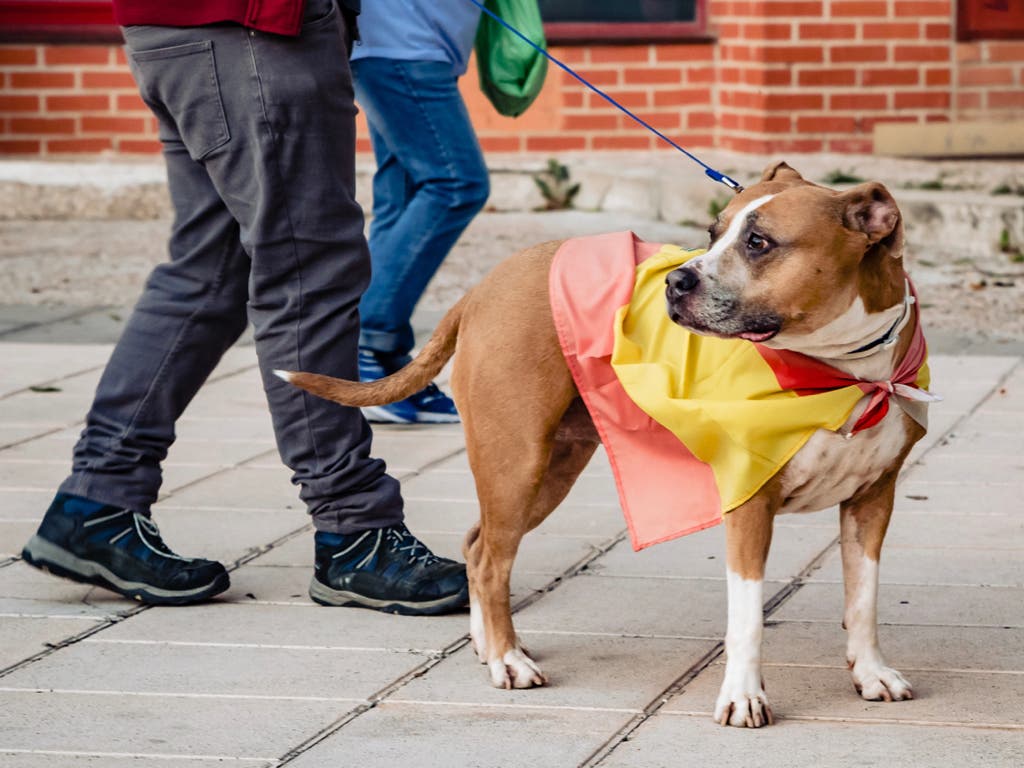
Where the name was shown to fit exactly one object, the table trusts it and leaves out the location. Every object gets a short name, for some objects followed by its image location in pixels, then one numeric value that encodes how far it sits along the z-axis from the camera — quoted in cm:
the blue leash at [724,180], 359
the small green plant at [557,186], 1066
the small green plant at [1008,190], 942
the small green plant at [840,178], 955
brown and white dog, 322
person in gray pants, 390
